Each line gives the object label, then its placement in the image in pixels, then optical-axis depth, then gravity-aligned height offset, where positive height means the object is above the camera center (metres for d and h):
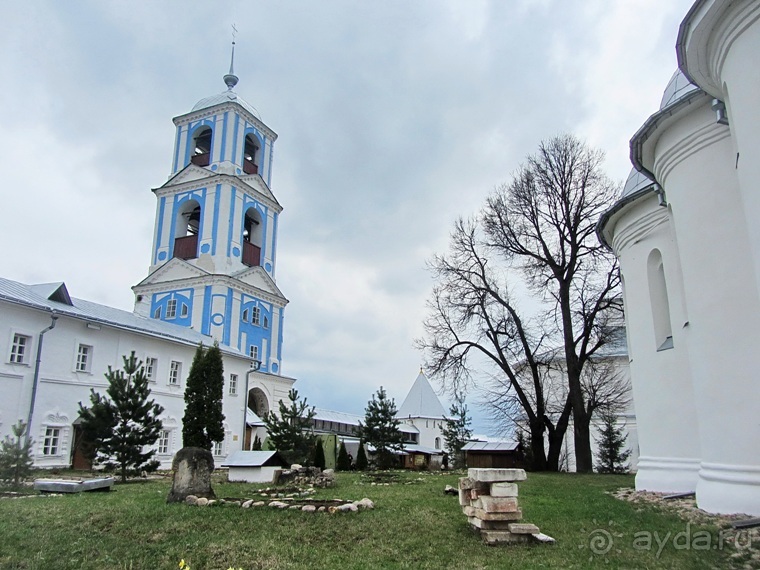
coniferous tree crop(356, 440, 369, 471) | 27.75 -1.01
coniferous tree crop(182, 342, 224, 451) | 19.02 +1.18
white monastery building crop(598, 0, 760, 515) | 7.96 +2.82
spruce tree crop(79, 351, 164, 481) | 17.23 +0.31
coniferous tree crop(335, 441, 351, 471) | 27.11 -1.02
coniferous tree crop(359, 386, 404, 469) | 27.94 +0.47
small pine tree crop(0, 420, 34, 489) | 13.74 -0.63
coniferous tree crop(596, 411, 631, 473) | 32.81 -0.59
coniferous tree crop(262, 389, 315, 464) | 23.03 +0.28
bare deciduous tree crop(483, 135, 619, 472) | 23.25 +8.24
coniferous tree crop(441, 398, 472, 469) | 40.19 +0.55
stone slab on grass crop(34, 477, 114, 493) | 13.15 -1.11
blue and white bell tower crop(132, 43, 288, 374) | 38.78 +13.97
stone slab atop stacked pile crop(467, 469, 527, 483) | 7.53 -0.44
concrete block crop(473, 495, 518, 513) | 7.43 -0.80
